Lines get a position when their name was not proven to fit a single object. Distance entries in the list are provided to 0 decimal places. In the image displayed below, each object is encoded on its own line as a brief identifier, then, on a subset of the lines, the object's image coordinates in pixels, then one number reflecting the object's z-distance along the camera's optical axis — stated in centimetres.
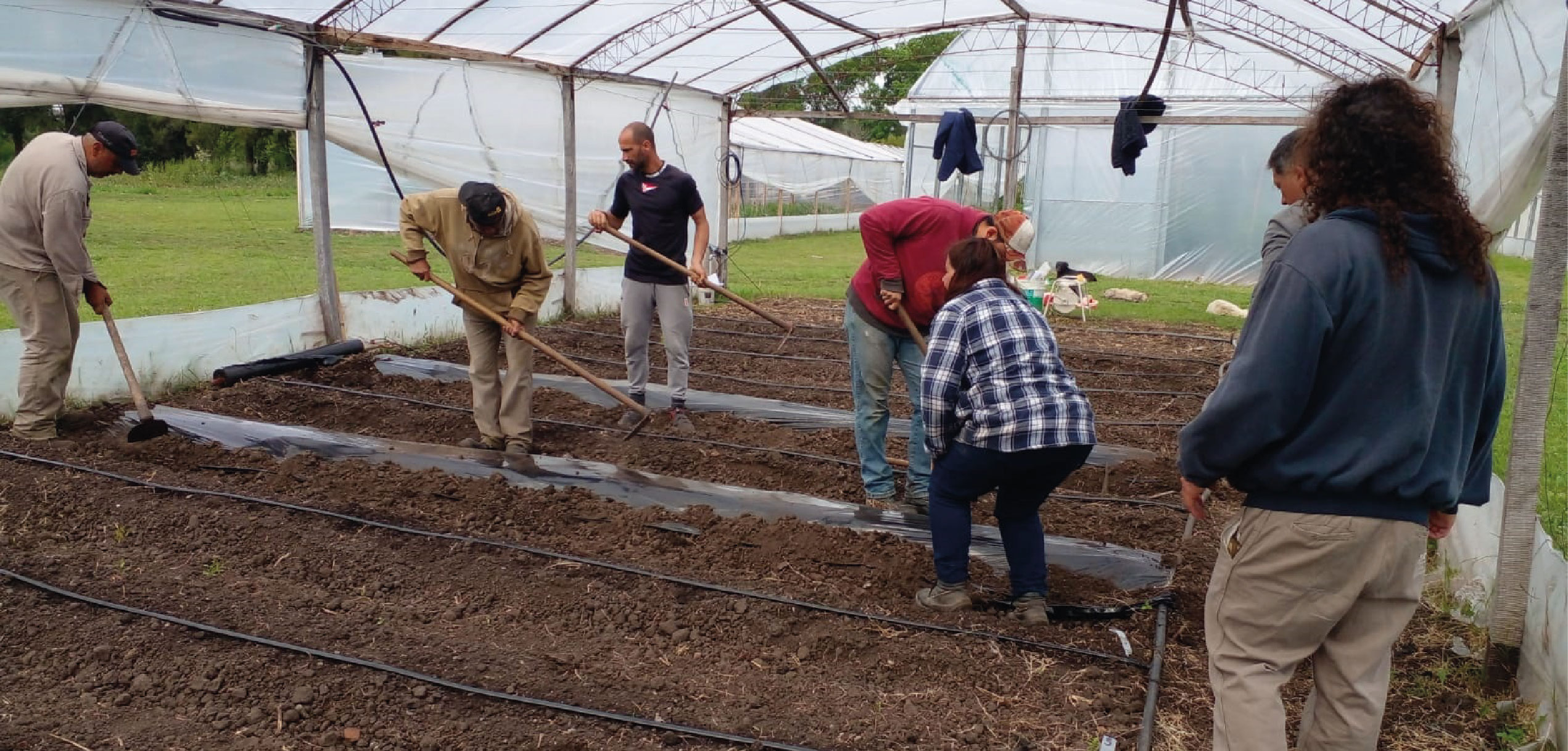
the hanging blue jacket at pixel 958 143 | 973
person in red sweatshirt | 395
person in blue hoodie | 189
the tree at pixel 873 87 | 1183
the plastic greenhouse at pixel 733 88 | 532
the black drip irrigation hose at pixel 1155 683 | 265
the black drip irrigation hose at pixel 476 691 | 264
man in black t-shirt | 556
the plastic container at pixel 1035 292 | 981
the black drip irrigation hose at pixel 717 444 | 457
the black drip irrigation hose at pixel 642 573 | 321
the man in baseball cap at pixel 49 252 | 476
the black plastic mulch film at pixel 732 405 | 532
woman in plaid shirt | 304
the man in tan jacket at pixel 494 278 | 490
